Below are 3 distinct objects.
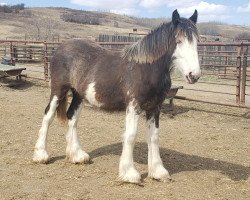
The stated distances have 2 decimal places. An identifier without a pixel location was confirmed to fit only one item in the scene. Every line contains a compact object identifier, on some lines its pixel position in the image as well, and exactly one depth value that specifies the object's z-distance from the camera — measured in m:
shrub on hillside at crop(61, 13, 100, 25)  65.14
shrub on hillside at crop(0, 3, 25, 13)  61.97
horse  4.25
